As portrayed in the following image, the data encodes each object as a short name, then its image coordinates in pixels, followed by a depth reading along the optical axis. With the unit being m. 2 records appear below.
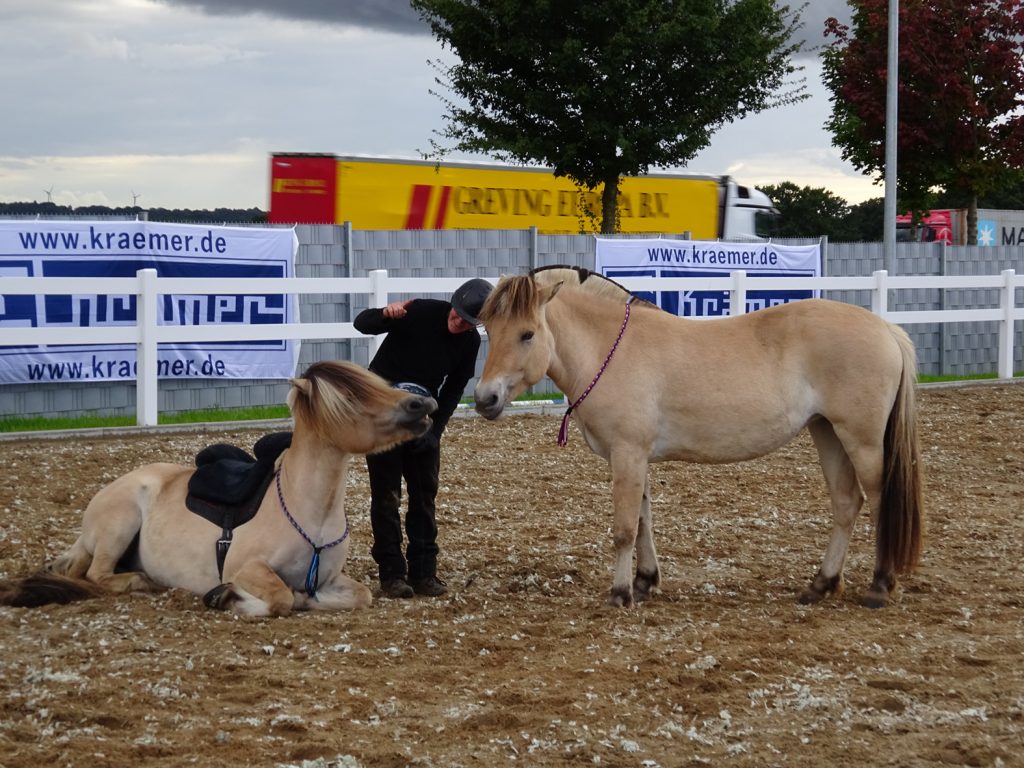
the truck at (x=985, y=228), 38.81
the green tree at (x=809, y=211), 52.07
